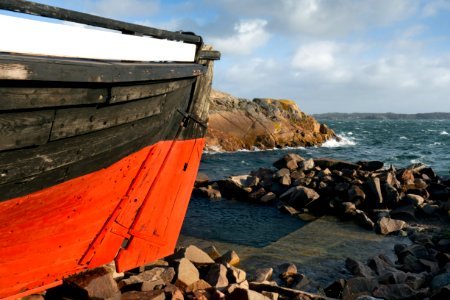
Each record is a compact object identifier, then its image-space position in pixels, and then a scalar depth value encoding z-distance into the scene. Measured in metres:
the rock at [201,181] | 15.47
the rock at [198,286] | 5.45
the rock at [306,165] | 16.19
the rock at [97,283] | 4.18
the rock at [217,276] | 5.71
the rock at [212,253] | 7.31
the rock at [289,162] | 16.61
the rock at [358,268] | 6.92
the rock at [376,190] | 12.33
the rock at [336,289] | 6.14
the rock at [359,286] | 5.88
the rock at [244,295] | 4.71
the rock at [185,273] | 5.46
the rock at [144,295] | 4.59
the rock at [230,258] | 7.41
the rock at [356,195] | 12.46
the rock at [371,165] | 16.22
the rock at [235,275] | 5.97
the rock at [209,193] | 14.09
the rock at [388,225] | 9.98
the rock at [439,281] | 5.90
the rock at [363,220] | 10.49
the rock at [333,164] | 16.15
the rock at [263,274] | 6.52
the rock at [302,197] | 12.48
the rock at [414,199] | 12.16
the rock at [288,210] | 11.98
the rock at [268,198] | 13.36
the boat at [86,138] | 2.64
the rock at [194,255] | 6.37
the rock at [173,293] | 4.78
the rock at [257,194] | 13.67
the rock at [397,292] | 5.55
